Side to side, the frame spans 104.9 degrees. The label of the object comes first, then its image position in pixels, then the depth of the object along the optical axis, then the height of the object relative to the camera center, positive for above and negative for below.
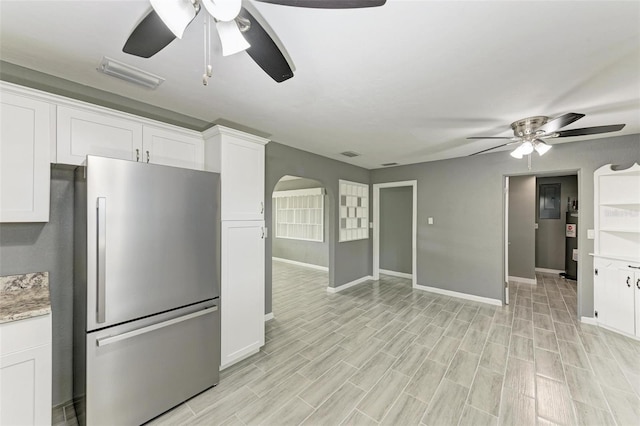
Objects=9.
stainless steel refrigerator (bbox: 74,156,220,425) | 1.59 -0.55
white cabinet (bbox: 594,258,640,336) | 2.97 -1.02
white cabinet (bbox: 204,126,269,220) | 2.38 +0.45
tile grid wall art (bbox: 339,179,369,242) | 4.88 +0.05
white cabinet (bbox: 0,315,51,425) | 1.32 -0.90
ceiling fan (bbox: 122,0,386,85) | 0.89 +0.79
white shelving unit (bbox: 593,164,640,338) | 3.02 -0.45
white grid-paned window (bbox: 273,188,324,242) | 6.62 -0.03
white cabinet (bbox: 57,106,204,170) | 1.83 +0.62
